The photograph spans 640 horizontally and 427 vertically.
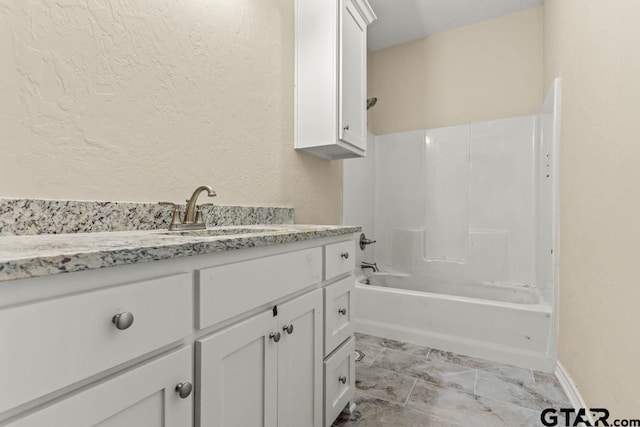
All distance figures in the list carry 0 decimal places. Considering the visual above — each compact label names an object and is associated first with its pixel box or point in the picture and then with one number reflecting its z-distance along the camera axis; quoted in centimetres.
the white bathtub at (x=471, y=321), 192
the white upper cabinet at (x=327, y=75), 170
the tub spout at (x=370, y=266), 293
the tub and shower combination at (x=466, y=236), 201
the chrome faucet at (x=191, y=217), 107
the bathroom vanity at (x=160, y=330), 43
